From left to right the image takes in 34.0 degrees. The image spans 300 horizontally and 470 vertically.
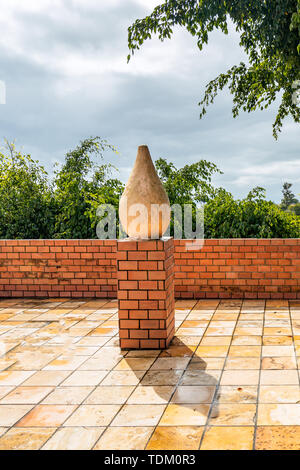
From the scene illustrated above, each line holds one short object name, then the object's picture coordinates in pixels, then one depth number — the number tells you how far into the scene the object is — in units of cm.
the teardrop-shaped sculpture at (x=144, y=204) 464
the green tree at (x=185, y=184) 870
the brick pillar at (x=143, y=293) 464
